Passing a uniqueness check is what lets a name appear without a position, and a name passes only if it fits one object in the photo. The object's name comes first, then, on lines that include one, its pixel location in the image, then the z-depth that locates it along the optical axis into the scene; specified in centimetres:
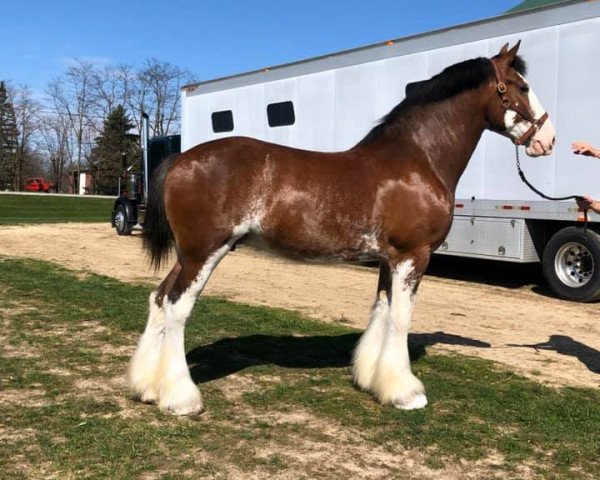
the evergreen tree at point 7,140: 5778
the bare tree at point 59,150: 6028
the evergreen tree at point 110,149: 5678
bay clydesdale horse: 407
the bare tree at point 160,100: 5753
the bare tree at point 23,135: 5844
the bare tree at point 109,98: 5900
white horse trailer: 857
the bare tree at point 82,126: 5934
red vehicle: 5841
